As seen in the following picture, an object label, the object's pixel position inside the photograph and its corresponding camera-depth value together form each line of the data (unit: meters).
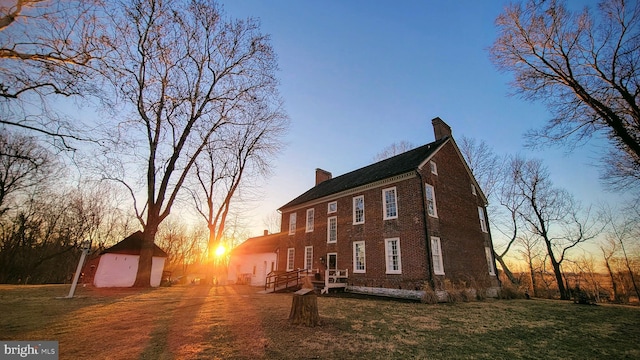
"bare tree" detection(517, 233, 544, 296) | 30.66
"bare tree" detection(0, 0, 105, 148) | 6.96
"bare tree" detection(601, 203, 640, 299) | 27.65
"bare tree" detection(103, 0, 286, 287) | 14.94
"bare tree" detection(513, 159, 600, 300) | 24.72
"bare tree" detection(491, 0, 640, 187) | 10.40
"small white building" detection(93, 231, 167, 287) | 20.89
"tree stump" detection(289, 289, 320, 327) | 7.19
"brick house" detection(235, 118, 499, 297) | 15.45
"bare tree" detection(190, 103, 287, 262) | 23.77
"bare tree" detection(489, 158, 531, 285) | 27.72
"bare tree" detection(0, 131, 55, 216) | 23.73
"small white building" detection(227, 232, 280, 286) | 30.16
